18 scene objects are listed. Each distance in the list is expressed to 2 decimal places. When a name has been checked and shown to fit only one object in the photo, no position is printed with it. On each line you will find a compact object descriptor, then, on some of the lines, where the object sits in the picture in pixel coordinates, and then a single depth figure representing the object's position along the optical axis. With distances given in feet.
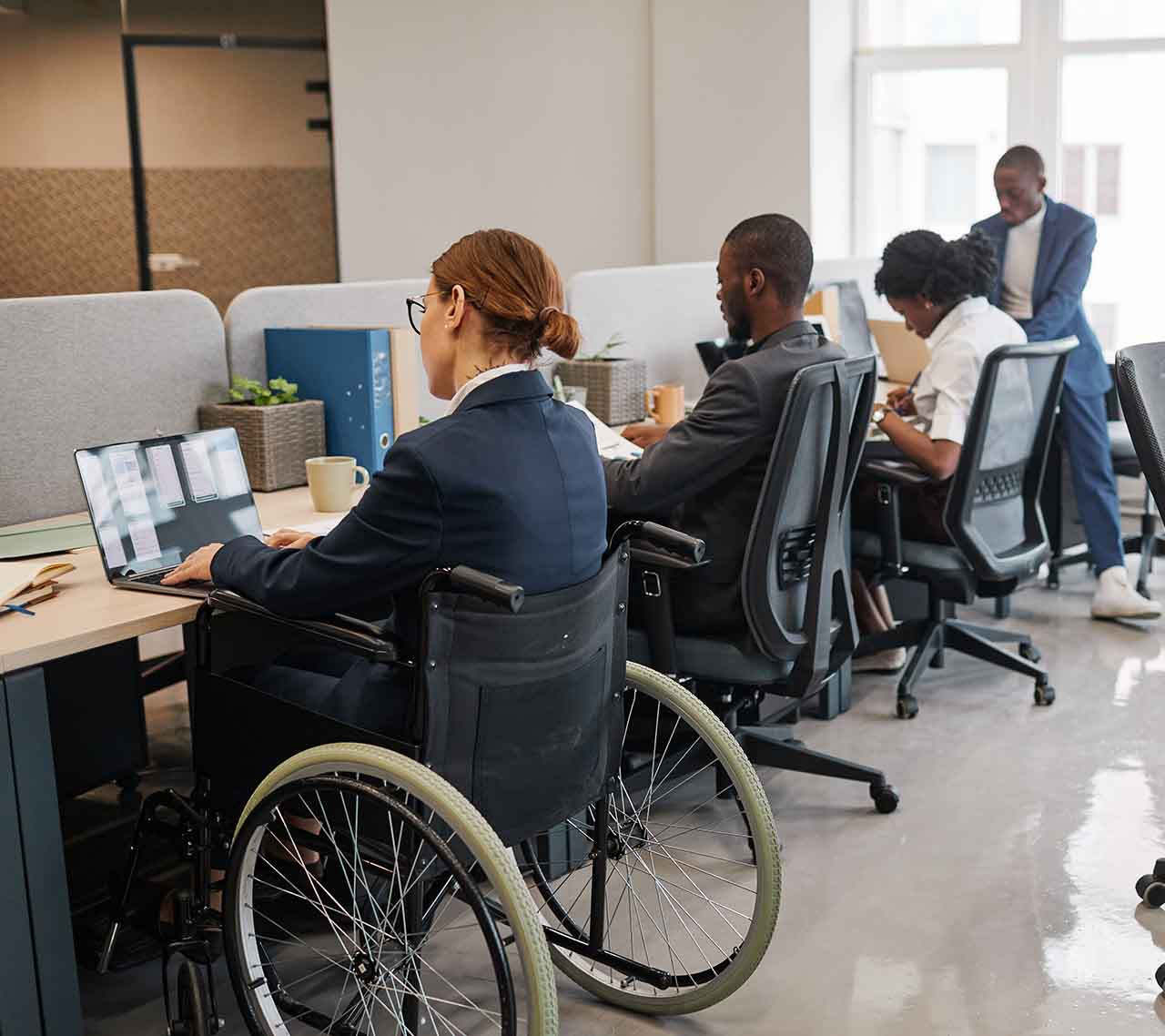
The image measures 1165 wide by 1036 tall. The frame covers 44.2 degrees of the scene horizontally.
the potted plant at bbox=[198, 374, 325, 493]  9.19
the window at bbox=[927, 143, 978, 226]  18.74
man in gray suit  8.02
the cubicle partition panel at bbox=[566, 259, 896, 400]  12.23
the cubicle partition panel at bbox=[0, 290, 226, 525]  8.54
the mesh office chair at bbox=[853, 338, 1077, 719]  10.33
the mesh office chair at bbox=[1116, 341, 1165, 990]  7.13
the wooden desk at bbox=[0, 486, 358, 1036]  5.94
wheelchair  5.51
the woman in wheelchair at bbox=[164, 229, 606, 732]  5.64
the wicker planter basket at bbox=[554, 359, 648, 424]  11.61
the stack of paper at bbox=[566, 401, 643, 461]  9.71
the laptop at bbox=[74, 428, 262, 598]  6.83
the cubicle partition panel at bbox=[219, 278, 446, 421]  9.75
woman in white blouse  10.59
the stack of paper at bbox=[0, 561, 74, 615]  6.52
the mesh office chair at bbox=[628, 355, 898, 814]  7.97
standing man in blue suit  13.92
